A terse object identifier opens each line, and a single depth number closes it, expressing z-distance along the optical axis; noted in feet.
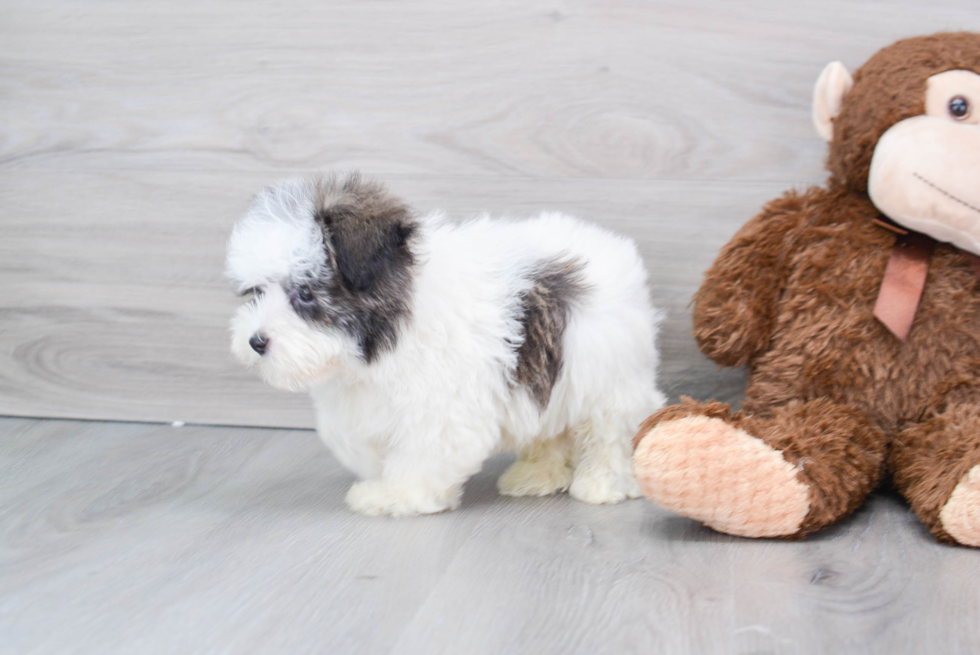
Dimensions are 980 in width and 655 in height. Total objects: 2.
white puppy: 4.03
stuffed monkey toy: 3.98
